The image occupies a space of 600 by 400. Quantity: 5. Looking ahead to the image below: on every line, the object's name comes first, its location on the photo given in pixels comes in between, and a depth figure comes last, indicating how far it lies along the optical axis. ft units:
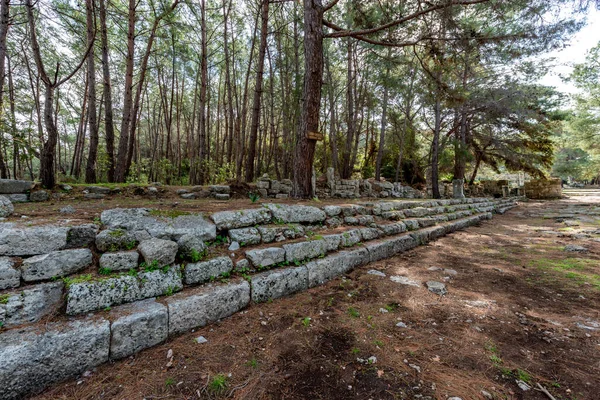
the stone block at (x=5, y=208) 6.91
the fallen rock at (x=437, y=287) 8.54
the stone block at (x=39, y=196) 12.17
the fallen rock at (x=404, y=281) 9.28
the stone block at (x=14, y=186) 11.50
